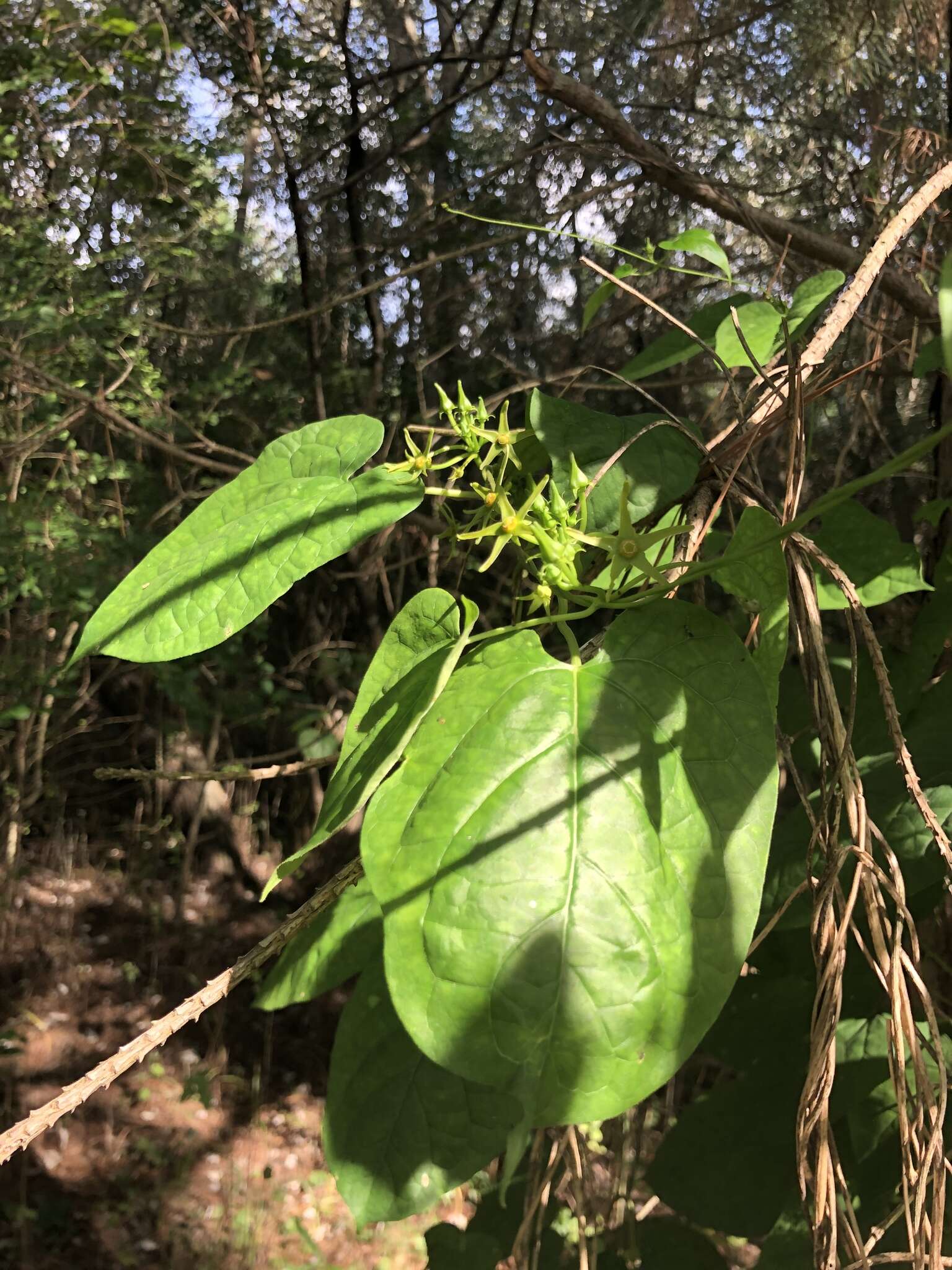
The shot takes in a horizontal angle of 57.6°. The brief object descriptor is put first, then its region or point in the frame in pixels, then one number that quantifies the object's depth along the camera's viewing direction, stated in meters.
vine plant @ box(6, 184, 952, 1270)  0.38
